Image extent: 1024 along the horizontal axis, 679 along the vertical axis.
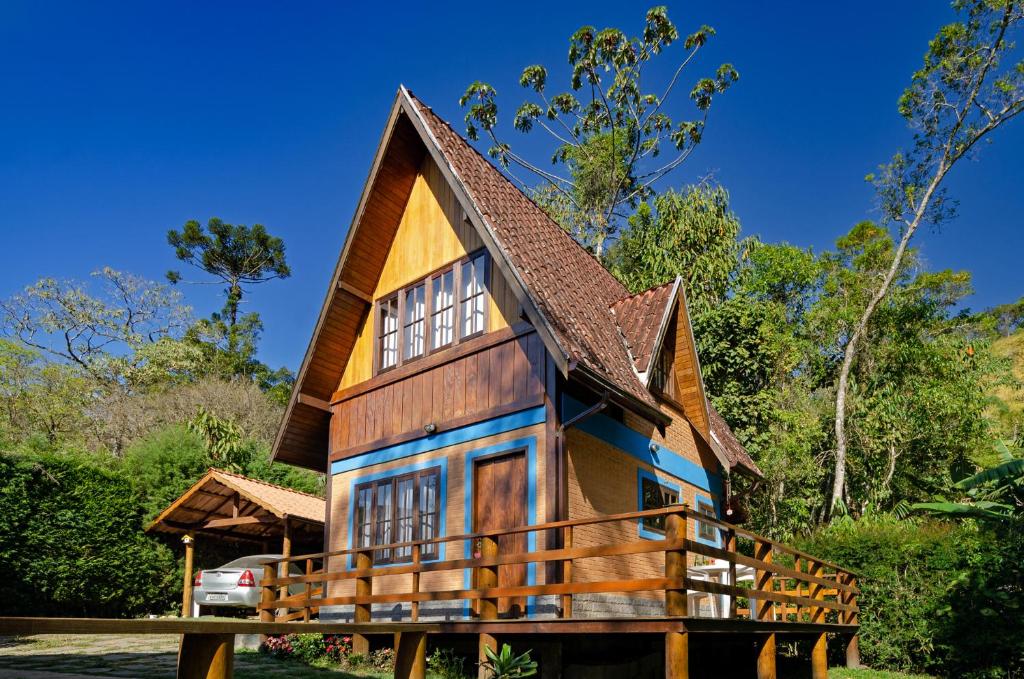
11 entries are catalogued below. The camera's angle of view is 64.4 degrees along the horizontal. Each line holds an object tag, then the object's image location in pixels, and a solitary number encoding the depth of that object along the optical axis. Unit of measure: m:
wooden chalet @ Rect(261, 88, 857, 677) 10.29
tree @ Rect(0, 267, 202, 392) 35.41
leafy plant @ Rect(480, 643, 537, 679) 8.59
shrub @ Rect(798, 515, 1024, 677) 12.00
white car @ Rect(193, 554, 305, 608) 16.70
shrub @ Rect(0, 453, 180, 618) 16.94
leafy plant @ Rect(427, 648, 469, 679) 10.29
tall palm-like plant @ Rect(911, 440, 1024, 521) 12.38
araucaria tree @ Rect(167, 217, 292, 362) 44.72
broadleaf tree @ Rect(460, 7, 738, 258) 32.66
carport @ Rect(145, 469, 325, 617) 17.88
